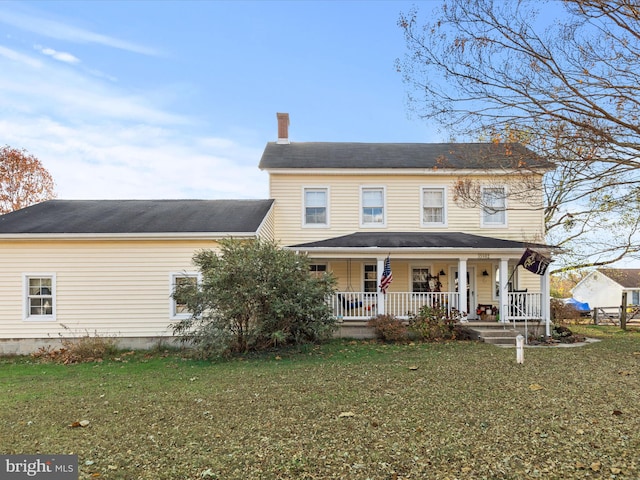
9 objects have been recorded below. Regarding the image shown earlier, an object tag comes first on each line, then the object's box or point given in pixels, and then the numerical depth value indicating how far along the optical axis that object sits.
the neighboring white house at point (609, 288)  40.82
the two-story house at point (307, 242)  12.48
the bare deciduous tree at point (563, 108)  7.13
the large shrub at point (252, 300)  10.25
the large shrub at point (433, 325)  12.41
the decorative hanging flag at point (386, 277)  12.86
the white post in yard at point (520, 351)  8.58
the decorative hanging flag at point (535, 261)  12.21
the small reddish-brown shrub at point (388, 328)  12.34
